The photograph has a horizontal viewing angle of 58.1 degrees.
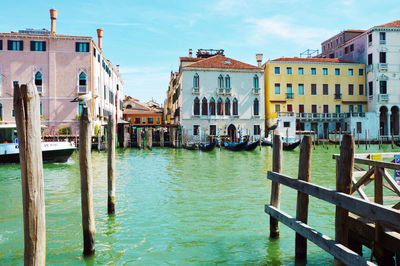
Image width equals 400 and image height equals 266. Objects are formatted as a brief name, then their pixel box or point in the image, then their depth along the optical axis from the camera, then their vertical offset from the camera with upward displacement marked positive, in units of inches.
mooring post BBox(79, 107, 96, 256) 171.3 -18.4
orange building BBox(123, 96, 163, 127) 1828.2 +88.1
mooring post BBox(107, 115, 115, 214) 248.8 -25.4
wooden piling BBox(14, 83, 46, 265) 100.7 -10.7
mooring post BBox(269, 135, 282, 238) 182.9 -17.7
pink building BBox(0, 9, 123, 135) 982.4 +171.1
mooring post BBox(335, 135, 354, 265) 116.8 -16.9
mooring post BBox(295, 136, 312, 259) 150.9 -18.4
